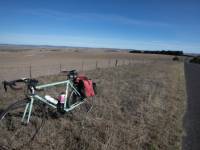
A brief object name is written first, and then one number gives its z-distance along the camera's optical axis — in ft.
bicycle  8.95
